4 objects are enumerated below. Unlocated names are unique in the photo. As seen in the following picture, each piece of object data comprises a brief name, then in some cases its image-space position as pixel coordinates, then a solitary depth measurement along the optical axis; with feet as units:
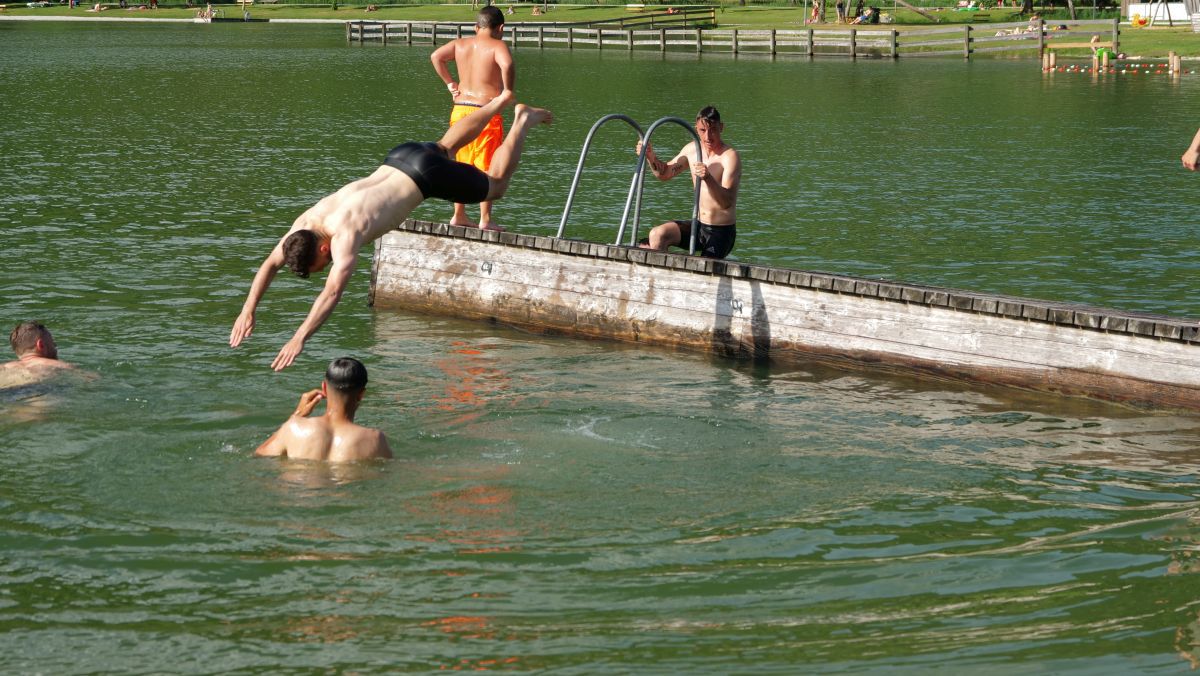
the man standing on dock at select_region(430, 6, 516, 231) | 45.93
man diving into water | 33.14
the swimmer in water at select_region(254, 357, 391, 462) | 32.00
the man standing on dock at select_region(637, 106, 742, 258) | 45.88
